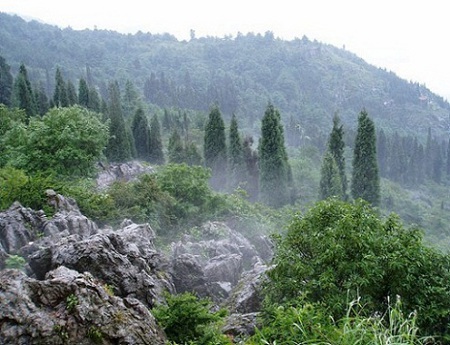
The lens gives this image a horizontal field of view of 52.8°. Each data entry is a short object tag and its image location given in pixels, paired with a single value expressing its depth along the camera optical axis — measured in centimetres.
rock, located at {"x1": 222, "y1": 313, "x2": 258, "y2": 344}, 1091
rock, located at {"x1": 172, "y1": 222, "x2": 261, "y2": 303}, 1517
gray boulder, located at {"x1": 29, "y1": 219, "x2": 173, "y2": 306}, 1108
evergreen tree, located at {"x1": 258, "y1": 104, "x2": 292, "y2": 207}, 4294
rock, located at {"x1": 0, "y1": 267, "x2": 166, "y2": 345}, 686
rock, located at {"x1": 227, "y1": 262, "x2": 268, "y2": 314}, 1357
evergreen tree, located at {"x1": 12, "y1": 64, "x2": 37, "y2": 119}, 5322
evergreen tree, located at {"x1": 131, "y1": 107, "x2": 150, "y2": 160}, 6550
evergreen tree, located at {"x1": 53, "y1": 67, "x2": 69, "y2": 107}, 6284
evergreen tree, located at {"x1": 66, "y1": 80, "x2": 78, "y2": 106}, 6669
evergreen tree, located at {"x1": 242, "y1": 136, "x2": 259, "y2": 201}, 4791
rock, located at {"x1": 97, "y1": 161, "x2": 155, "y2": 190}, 4117
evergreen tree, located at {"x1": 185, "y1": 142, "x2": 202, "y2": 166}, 5504
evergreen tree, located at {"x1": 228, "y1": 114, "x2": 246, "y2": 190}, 4812
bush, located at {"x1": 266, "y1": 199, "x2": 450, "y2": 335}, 977
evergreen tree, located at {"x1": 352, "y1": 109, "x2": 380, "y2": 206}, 4275
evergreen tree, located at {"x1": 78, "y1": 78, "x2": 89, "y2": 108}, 6681
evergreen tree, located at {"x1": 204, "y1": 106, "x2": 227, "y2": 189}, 5034
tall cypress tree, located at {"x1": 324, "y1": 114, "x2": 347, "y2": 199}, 4575
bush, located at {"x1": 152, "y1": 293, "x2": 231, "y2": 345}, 884
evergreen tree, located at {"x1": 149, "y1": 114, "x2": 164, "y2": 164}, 6506
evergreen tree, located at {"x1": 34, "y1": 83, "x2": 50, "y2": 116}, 6091
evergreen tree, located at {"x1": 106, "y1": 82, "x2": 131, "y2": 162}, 5497
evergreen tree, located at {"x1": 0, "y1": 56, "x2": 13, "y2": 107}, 6662
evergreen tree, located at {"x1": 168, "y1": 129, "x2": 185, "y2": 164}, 5447
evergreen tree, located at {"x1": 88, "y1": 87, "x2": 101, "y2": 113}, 6775
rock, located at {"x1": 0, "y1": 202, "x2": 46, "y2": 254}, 1393
